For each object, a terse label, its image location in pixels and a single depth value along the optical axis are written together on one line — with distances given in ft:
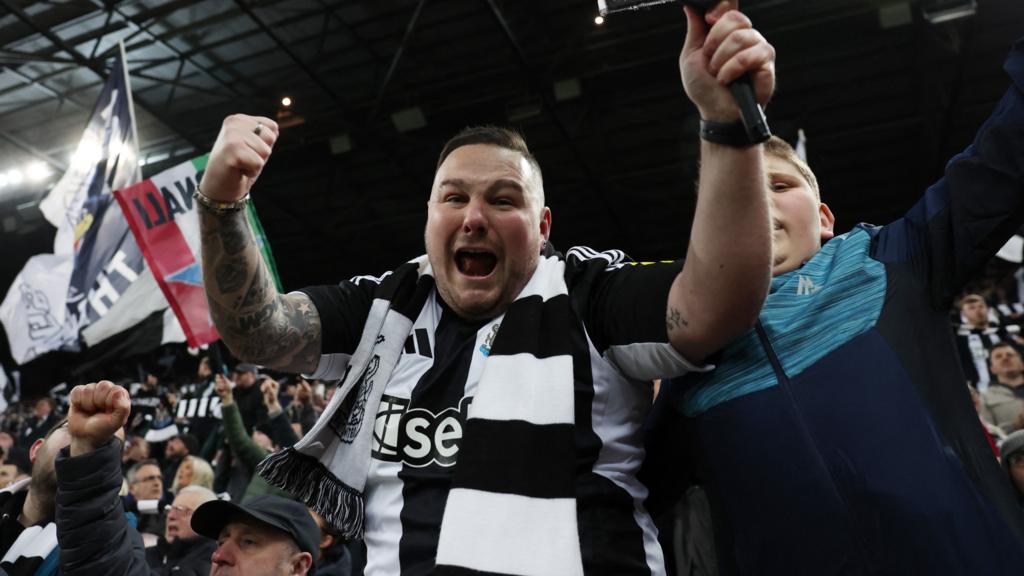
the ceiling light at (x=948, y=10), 24.26
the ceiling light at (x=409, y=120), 31.73
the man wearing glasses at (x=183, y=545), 11.22
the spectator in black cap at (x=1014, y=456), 8.63
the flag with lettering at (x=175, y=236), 14.62
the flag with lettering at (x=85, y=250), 17.98
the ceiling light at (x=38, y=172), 37.24
